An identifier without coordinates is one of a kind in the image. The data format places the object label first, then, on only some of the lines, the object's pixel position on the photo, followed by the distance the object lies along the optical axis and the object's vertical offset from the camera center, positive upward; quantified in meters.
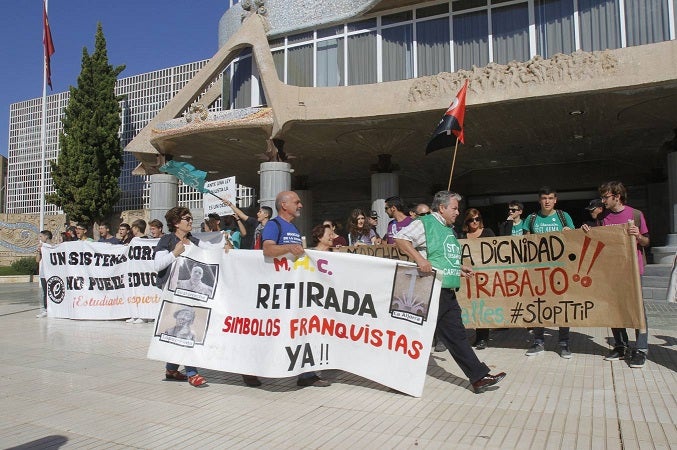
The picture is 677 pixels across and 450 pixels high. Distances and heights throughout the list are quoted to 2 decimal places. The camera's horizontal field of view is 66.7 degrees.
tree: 28.39 +5.83
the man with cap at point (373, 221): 8.49 +0.43
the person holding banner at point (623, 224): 5.59 +0.18
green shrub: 24.06 -0.61
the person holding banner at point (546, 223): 6.22 +0.24
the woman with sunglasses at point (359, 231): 8.34 +0.25
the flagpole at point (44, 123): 21.44 +5.81
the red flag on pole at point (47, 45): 21.44 +8.73
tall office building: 28.59 +7.77
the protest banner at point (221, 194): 10.80 +1.19
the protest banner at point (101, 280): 9.75 -0.54
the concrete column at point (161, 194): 20.27 +2.26
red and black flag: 8.47 +1.98
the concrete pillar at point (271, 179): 17.31 +2.34
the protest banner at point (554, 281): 5.69 -0.46
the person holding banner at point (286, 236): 4.80 +0.12
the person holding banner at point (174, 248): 5.20 +0.03
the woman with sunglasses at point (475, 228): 6.85 +0.22
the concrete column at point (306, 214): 25.77 +1.74
